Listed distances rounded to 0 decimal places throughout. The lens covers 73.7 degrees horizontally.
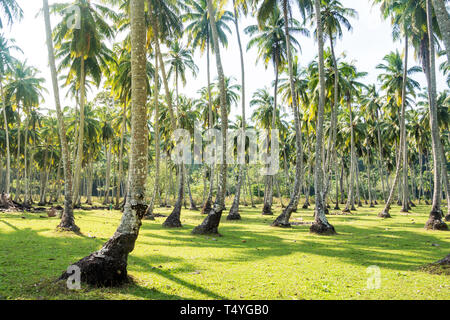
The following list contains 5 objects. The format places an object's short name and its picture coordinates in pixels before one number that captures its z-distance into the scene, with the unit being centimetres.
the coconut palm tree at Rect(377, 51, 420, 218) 2741
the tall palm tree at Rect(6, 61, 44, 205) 2575
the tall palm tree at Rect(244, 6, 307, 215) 2384
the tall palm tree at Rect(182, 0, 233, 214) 2323
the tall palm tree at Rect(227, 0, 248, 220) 2136
